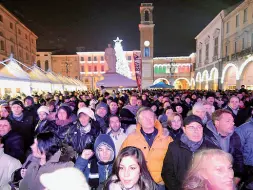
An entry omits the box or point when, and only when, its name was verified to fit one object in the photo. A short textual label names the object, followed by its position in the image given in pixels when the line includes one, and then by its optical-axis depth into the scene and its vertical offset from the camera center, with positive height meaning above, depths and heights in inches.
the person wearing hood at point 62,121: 190.1 -28.6
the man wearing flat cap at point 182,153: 113.3 -33.5
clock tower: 2044.8 +475.7
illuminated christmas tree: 1476.4 +209.2
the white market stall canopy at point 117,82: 468.1 +16.5
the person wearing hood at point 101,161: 120.7 -40.3
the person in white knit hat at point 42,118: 202.8 -27.8
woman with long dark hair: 85.8 -33.7
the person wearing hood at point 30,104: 277.4 -19.7
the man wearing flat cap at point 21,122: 208.2 -32.3
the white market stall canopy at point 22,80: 515.5 +25.9
